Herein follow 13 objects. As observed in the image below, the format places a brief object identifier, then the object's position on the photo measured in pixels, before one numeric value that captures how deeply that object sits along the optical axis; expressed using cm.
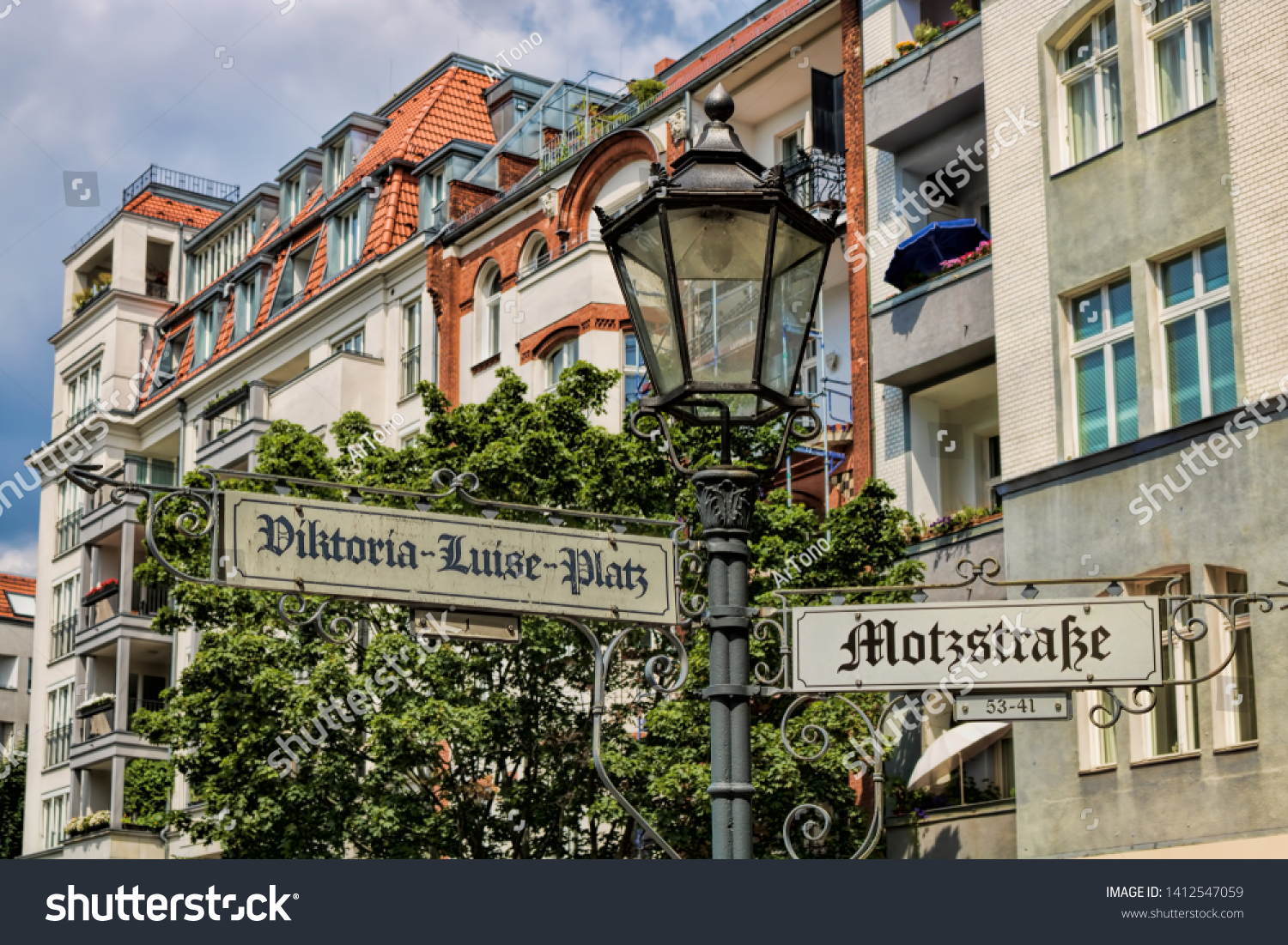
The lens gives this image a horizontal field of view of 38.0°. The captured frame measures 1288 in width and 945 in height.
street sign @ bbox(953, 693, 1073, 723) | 789
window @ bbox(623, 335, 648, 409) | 3059
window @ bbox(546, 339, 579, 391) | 3166
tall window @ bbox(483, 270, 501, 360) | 3594
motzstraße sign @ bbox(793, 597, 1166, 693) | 788
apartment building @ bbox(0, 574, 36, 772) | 6469
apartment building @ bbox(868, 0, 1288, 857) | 1803
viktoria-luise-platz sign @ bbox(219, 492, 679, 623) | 723
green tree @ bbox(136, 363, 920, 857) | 2170
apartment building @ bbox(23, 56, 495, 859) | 3962
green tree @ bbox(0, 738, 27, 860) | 5534
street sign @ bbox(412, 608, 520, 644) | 735
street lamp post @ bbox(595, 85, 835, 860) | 702
